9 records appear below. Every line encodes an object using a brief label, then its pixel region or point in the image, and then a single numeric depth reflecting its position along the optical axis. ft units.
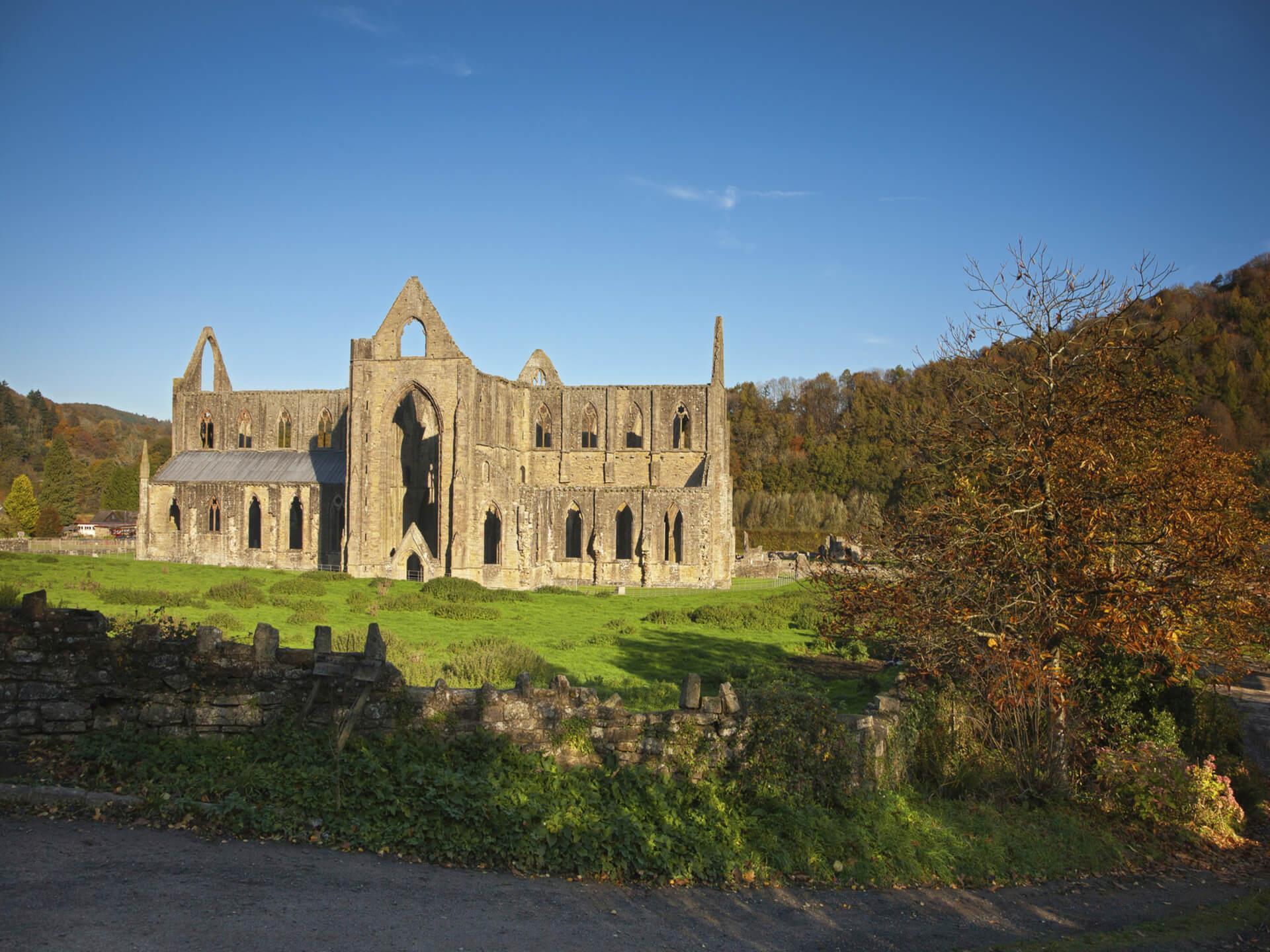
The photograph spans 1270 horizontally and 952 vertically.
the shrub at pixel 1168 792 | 36.11
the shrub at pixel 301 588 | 100.83
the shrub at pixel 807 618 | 93.09
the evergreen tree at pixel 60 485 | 260.01
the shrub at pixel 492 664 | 51.98
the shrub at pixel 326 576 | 124.47
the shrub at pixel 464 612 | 89.15
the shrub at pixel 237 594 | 86.48
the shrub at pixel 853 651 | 74.23
